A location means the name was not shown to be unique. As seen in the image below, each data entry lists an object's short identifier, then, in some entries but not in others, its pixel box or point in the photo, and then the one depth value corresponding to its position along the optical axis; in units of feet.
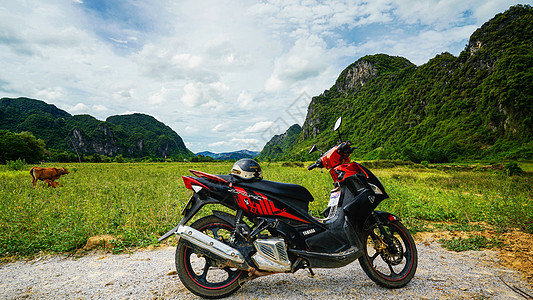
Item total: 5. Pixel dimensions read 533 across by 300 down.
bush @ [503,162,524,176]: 62.44
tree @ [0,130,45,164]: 110.11
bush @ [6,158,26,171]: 62.90
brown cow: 35.91
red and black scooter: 8.84
